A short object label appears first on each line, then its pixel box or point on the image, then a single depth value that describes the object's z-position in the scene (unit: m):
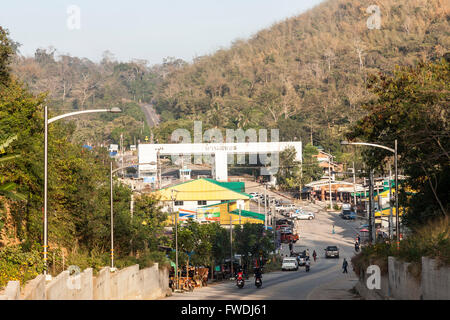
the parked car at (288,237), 82.94
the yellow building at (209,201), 78.25
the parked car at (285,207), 99.56
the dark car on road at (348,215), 92.65
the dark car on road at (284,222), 90.44
